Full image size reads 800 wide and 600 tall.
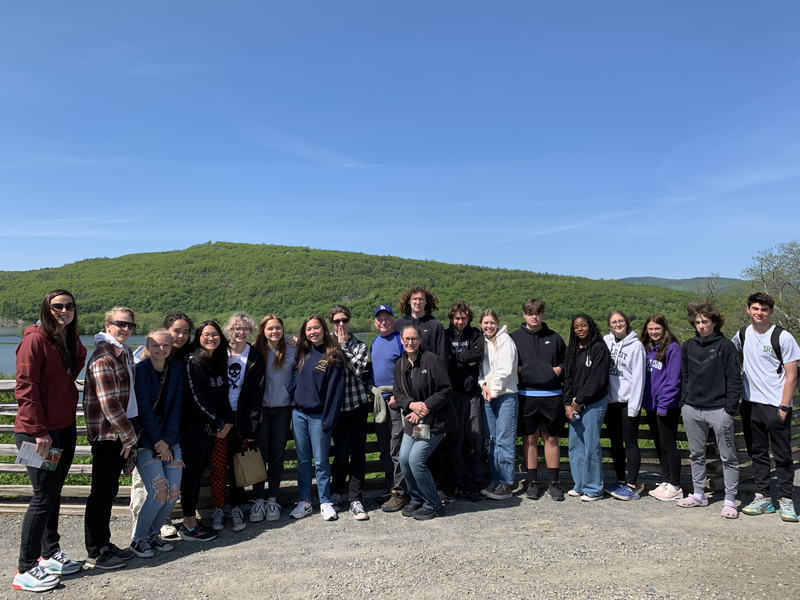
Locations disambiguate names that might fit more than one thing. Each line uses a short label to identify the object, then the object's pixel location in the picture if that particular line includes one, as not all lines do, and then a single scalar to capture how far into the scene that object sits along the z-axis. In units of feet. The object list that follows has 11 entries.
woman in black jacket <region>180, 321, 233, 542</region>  15.07
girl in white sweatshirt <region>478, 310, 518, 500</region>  18.43
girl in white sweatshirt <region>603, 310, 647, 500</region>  18.66
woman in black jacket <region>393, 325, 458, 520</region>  16.40
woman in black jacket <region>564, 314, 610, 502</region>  18.17
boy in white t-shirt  16.94
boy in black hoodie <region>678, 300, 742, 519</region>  17.20
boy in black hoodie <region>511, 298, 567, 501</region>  18.75
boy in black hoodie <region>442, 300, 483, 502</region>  18.44
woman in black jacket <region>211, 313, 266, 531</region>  16.06
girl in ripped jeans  13.98
